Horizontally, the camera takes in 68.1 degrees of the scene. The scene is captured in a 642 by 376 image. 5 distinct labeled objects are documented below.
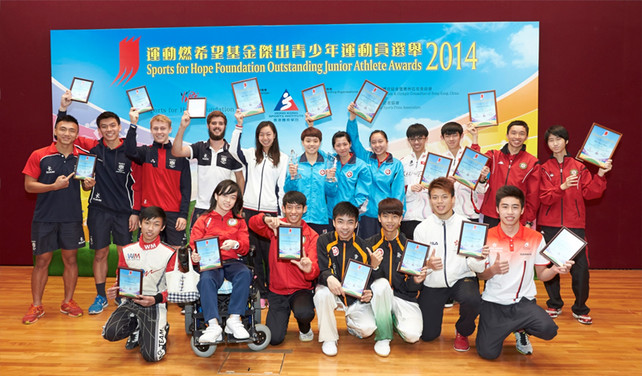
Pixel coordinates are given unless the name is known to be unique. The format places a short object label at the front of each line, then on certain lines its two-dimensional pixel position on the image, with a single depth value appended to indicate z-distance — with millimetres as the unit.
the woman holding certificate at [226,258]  3186
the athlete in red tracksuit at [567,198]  4078
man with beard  4250
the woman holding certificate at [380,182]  4332
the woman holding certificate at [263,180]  4262
